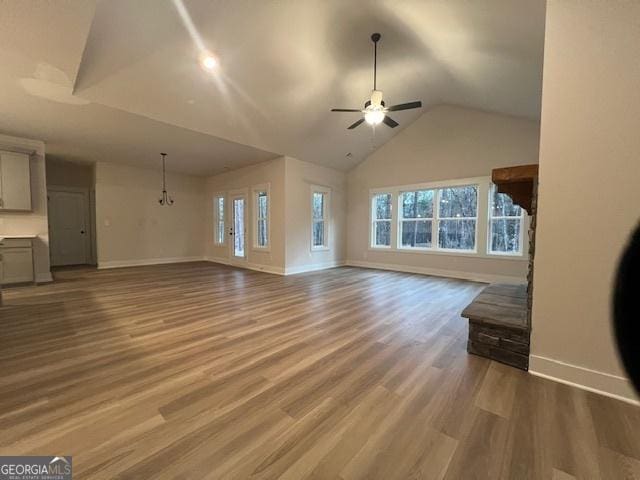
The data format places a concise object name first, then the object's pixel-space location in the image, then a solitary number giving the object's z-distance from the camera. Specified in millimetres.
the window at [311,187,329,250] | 6453
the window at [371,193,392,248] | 6477
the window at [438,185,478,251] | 5250
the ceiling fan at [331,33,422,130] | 3194
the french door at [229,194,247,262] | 6725
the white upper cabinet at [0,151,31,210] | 4270
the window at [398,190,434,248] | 5844
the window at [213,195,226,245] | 7500
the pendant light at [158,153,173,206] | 6808
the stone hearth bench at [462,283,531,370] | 1866
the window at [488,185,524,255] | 4742
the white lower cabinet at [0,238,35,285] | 4191
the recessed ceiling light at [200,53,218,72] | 3074
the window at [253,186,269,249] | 6227
